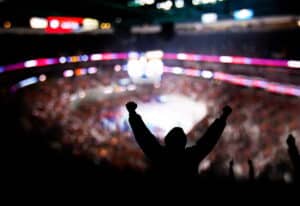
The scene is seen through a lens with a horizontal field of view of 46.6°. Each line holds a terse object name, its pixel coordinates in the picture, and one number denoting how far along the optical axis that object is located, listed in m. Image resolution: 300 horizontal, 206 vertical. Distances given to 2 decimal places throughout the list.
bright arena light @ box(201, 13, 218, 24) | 14.82
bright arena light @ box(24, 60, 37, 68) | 15.01
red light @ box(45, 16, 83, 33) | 15.34
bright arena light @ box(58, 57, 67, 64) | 17.09
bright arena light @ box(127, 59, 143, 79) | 17.98
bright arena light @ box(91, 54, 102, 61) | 19.02
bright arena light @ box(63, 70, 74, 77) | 17.75
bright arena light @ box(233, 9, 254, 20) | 13.70
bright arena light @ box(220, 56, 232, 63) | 17.83
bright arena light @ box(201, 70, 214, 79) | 18.66
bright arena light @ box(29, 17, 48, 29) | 14.54
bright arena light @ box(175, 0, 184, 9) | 15.70
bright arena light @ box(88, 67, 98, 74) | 18.99
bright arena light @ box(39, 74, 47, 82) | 16.45
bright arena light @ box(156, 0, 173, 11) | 16.21
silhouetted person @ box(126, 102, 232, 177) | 2.63
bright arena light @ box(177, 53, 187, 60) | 19.82
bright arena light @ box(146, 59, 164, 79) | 18.00
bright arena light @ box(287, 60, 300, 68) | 14.27
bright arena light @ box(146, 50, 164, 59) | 18.64
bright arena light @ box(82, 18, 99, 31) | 16.81
